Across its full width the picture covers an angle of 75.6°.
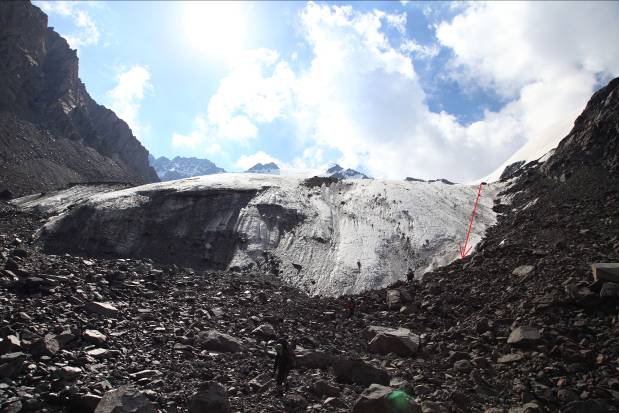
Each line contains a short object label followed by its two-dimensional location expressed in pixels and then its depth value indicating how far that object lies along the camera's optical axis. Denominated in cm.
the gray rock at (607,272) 1455
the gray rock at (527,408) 1037
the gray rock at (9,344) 1136
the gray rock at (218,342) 1454
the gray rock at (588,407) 1008
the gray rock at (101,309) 1562
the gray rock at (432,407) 1051
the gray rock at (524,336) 1356
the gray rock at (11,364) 1047
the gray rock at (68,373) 1089
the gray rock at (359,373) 1298
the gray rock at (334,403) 1125
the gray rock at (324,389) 1205
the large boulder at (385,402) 1025
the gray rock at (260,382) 1206
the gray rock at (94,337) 1318
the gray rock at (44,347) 1166
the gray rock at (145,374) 1175
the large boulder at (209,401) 1043
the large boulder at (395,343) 1579
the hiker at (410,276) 2723
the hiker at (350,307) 2131
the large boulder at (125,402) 949
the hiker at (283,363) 1223
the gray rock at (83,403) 986
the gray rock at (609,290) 1392
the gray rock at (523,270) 2013
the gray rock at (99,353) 1244
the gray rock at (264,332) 1680
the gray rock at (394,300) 2197
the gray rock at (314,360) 1427
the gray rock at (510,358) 1306
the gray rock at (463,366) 1327
